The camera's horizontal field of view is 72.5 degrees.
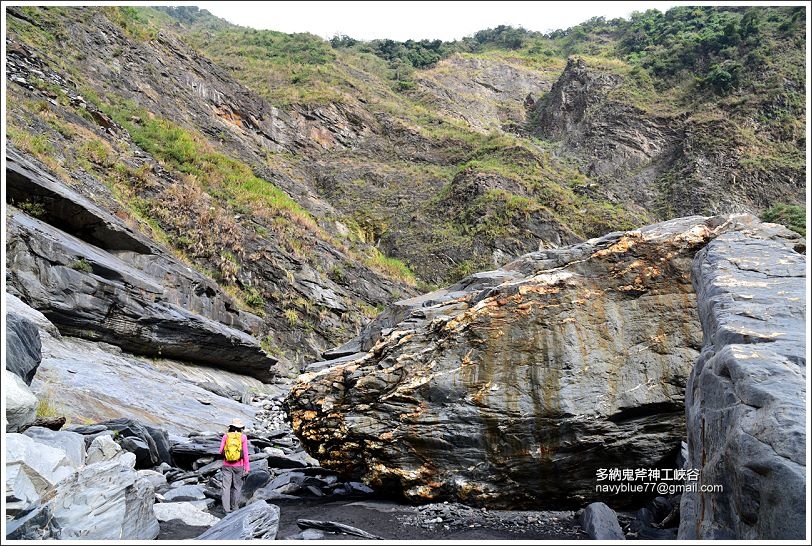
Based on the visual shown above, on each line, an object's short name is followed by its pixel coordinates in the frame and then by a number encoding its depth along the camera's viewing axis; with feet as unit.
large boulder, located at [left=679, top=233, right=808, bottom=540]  10.48
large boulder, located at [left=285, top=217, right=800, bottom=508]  20.83
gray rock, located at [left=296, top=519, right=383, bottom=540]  17.40
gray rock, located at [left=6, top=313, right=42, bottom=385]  21.07
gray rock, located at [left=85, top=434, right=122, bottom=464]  19.58
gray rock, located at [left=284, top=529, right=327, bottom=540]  17.08
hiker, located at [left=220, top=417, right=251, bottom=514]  20.65
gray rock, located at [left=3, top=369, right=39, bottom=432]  17.95
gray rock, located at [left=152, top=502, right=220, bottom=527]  18.38
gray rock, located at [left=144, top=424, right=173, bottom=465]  24.66
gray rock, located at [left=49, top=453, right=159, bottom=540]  14.34
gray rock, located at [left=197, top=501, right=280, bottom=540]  15.43
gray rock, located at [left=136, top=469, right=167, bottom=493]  21.30
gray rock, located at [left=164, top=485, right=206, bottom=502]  20.62
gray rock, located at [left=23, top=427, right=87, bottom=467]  18.37
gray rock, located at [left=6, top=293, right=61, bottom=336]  28.84
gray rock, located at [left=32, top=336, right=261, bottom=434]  26.30
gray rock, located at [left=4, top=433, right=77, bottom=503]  14.48
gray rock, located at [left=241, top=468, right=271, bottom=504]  23.75
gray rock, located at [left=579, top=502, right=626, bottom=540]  17.24
